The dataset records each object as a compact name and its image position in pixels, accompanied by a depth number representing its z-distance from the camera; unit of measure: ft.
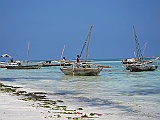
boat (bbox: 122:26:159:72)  200.60
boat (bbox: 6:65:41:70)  260.42
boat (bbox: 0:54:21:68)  277.19
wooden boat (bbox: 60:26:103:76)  151.19
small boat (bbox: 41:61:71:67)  354.66
